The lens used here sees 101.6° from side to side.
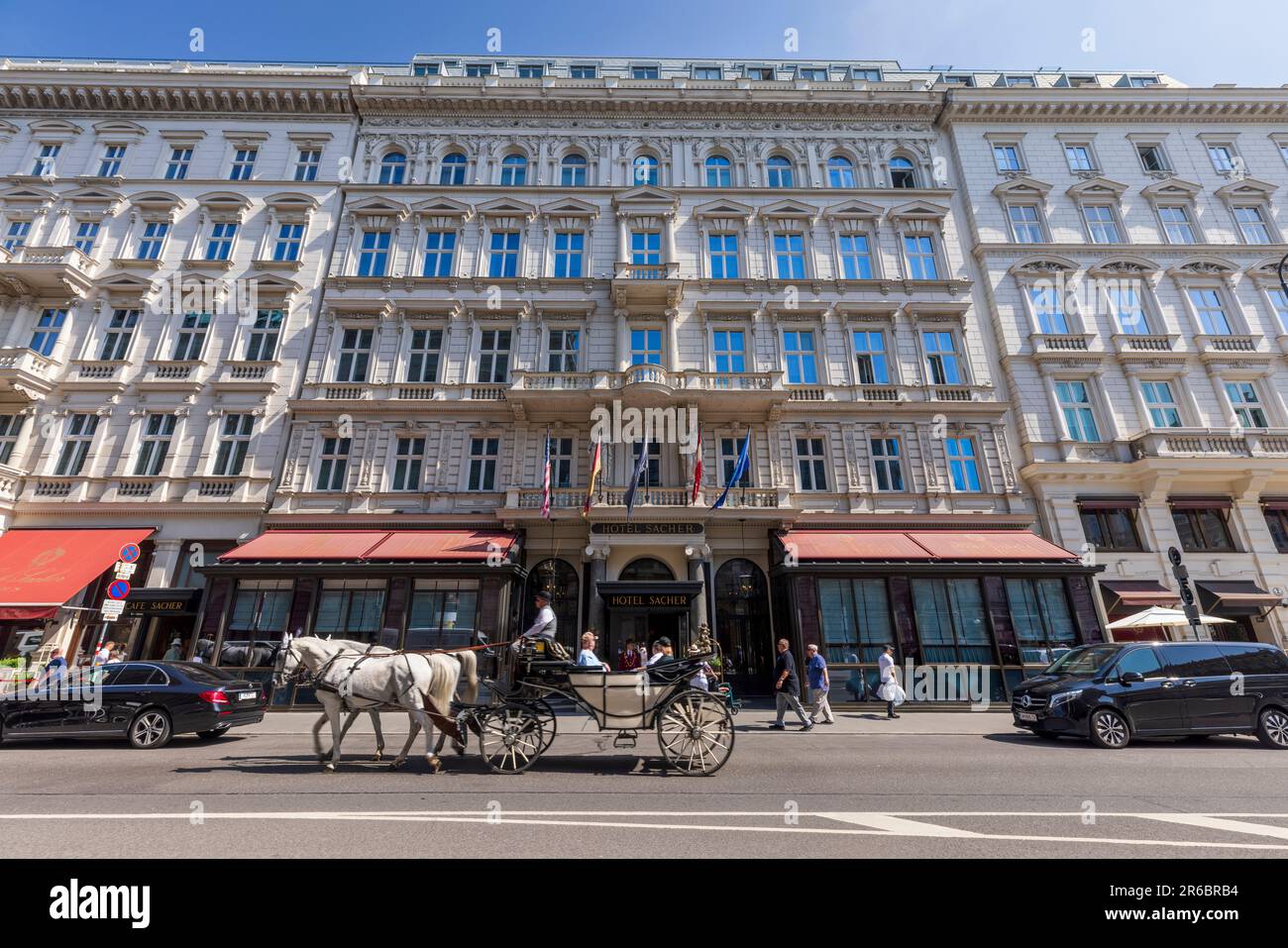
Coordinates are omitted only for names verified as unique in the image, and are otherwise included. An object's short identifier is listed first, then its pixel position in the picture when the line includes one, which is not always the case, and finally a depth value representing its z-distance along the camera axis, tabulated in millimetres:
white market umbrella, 14484
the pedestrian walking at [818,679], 12617
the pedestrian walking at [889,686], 13266
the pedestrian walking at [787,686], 11811
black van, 9531
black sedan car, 9398
